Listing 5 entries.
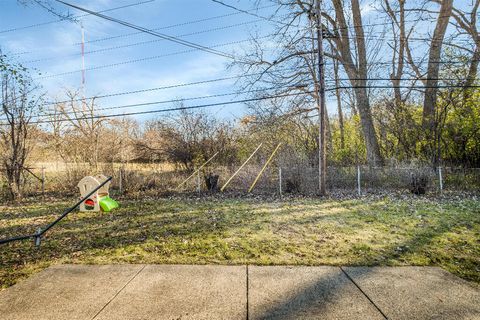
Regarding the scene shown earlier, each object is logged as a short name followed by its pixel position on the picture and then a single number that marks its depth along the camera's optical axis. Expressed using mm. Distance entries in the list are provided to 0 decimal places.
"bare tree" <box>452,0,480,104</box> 12445
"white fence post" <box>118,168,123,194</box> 13166
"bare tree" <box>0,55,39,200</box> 11703
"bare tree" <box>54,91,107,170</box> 15102
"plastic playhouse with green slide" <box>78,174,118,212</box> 8570
